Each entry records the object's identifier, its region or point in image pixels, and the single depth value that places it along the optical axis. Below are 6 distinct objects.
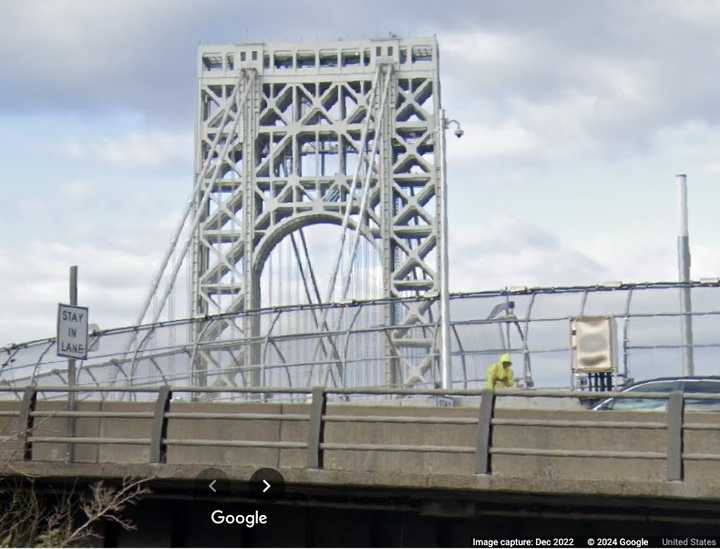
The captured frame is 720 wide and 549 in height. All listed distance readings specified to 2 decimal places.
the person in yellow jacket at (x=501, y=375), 24.70
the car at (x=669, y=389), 24.31
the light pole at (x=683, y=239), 46.72
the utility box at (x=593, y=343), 32.84
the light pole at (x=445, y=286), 34.47
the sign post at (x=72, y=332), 19.64
